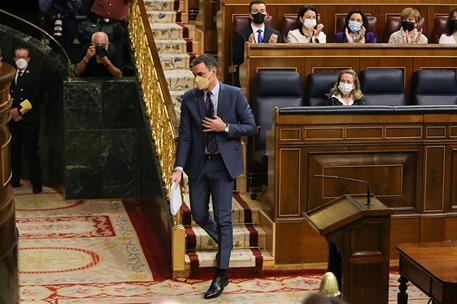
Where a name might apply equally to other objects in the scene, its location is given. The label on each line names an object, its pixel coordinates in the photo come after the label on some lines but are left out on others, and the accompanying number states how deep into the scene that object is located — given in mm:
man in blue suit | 12266
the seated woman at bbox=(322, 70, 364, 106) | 14273
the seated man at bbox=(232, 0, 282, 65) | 16281
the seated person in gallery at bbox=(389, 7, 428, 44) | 17094
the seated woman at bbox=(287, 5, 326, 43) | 16500
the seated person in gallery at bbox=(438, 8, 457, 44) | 17578
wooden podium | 9672
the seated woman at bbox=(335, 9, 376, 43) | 16703
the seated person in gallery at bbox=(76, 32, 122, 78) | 17406
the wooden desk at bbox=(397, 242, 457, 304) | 9312
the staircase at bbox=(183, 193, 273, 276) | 13250
